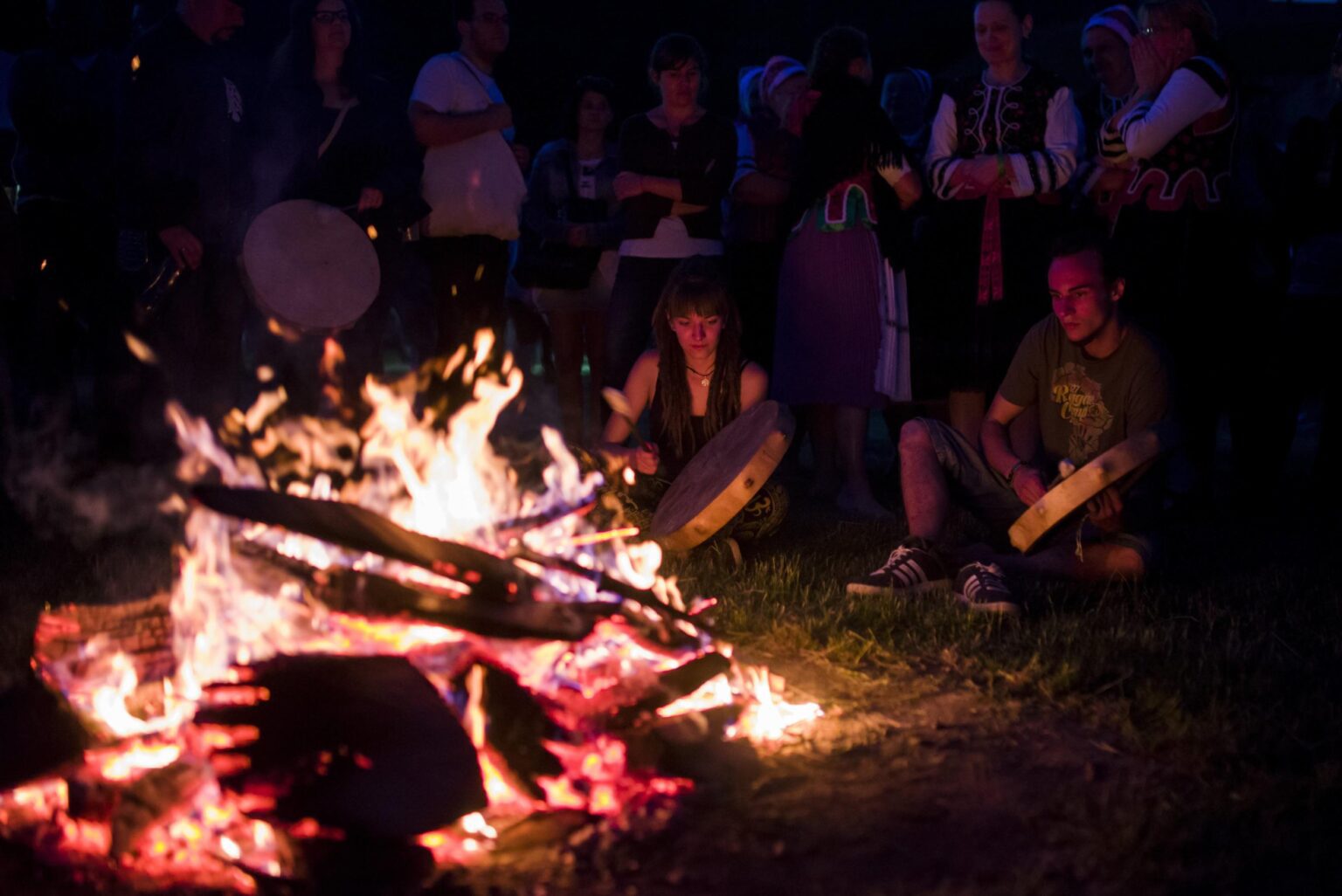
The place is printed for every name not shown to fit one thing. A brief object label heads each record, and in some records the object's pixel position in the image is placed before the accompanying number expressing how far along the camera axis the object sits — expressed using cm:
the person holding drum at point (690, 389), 551
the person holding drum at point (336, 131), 659
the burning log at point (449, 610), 340
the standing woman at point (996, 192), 607
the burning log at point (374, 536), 333
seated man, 484
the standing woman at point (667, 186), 650
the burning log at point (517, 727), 322
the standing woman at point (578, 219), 716
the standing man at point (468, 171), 686
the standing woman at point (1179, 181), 589
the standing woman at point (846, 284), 630
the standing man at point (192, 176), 615
